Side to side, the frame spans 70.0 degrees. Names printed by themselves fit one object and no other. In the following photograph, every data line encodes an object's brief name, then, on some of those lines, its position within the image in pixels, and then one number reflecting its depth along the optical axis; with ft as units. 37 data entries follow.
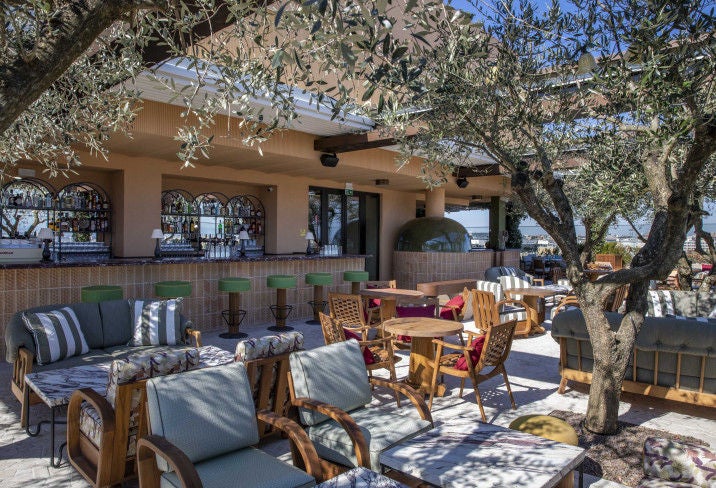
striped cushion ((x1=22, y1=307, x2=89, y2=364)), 15.75
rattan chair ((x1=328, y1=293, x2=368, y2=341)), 22.25
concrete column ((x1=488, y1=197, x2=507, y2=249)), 52.65
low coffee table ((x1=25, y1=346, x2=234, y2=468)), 12.44
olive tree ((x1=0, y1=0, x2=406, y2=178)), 6.49
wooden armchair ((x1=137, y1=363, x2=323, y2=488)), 8.84
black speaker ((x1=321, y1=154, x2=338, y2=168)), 29.86
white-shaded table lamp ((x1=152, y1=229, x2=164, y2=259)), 29.04
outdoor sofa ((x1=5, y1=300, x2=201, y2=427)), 15.30
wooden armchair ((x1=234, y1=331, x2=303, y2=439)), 13.10
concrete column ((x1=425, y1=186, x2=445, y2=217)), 46.44
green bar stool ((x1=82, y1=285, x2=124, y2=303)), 21.22
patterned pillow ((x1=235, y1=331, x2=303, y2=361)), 13.07
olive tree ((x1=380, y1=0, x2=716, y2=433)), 10.67
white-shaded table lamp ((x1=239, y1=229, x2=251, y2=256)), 32.84
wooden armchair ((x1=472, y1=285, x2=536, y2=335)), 25.02
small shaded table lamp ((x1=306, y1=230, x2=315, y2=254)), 36.35
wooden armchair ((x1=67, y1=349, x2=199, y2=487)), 10.64
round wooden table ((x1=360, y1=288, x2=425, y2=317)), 25.73
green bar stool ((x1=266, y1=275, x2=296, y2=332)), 29.50
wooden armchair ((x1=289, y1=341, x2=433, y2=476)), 10.26
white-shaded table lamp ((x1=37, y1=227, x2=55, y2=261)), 24.50
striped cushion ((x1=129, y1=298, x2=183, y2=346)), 18.52
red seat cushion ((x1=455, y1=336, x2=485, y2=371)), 16.28
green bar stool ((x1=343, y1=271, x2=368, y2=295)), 33.04
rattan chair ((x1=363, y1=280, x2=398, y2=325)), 26.45
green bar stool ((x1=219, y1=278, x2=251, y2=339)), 26.81
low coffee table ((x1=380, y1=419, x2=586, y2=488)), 8.84
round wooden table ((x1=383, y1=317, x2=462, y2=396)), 17.49
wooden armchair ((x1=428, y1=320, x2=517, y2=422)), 15.76
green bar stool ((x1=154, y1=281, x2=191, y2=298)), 24.11
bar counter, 21.94
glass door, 42.55
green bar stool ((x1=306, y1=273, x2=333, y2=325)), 31.24
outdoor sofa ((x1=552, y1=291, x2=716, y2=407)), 15.44
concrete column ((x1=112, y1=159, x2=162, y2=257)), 30.09
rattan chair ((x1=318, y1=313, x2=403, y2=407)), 16.83
